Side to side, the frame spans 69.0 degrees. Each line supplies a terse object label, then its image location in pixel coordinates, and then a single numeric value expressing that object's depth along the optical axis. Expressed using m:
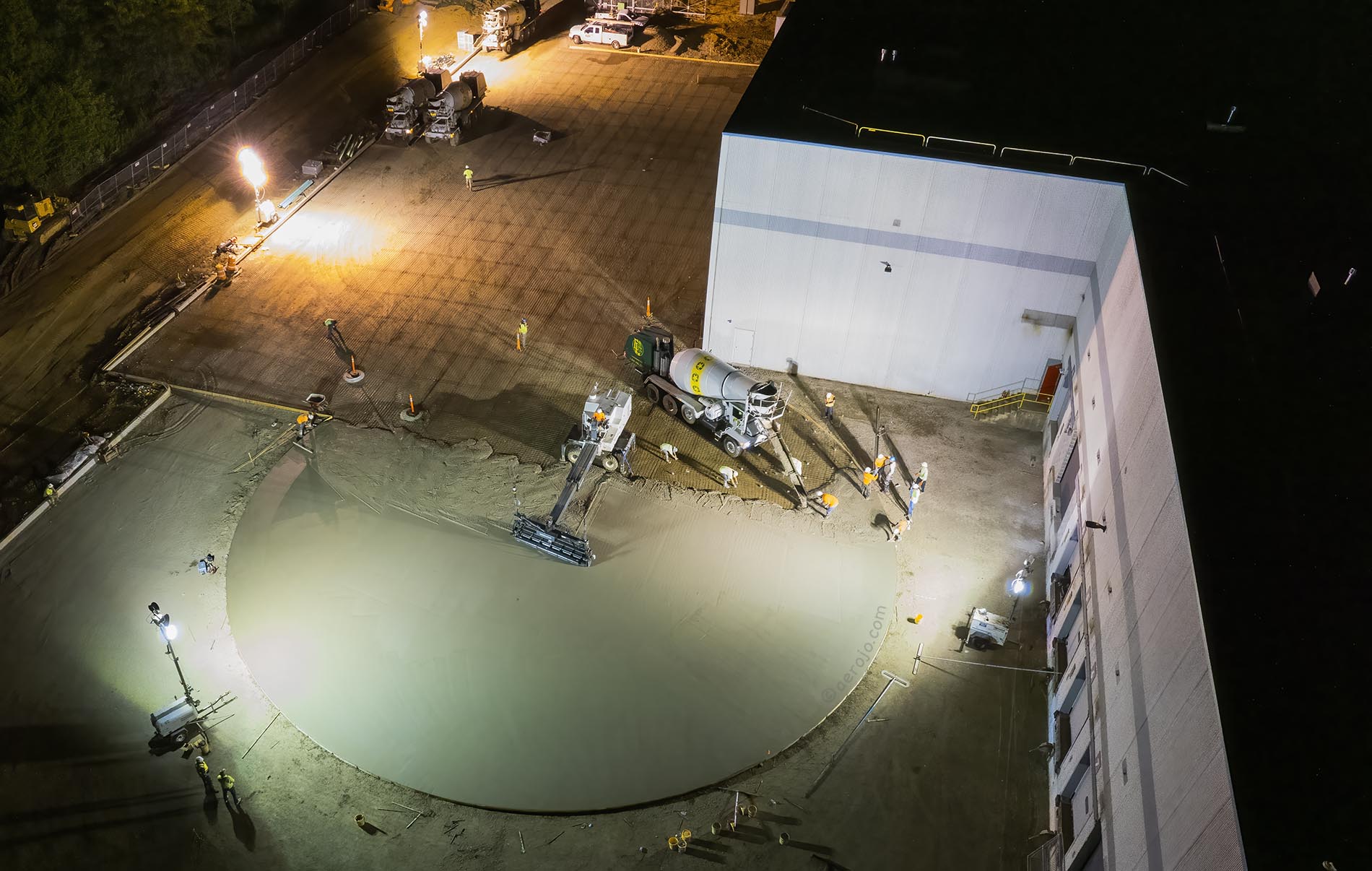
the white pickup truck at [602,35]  61.97
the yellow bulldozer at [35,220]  40.84
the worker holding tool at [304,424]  32.88
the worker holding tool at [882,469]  32.38
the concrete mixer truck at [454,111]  49.59
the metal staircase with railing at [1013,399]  35.22
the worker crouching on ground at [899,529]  30.52
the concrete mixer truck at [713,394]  32.16
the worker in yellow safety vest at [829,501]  31.08
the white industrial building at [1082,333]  16.44
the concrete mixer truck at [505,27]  59.59
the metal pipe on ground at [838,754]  23.94
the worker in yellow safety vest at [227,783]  22.95
